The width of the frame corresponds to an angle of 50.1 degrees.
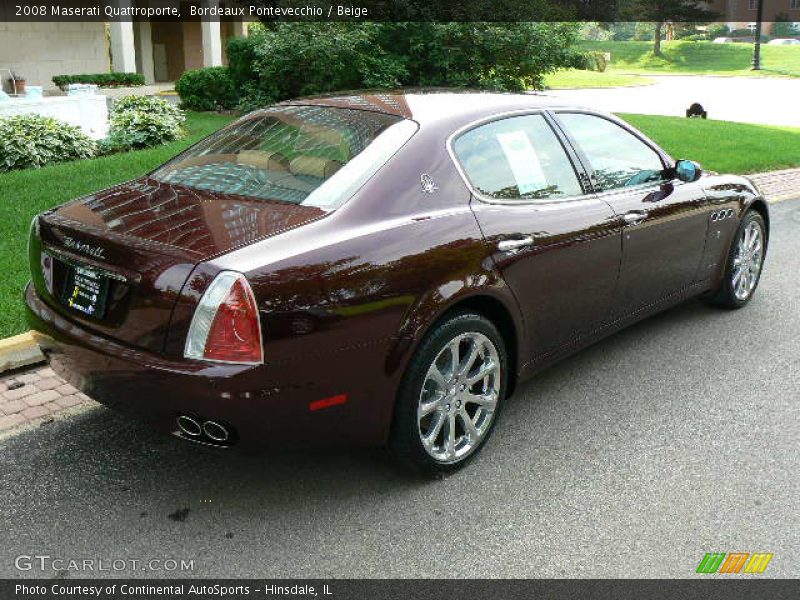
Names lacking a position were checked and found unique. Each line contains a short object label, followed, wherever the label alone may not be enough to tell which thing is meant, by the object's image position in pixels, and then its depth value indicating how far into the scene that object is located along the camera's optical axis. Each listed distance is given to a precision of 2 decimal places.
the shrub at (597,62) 53.41
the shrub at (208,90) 18.67
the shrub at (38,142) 10.01
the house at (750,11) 93.94
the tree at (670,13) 65.38
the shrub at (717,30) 91.38
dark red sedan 3.07
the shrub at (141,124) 11.53
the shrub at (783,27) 89.88
